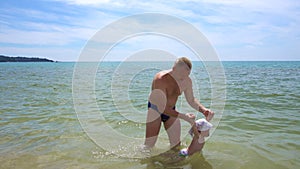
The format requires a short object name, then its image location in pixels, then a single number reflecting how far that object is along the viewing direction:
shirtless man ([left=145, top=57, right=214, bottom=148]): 4.97
